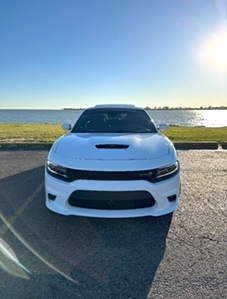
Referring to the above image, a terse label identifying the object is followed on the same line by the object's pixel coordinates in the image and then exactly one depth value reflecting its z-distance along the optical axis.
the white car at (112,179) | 2.68
